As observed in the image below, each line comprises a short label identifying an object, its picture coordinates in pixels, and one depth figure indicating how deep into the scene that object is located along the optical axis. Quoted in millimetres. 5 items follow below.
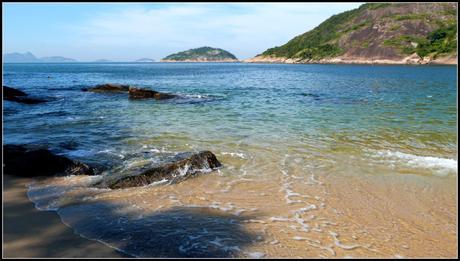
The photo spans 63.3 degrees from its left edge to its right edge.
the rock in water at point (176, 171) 8898
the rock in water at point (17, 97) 26786
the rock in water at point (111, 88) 35906
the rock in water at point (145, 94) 30231
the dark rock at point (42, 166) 9727
